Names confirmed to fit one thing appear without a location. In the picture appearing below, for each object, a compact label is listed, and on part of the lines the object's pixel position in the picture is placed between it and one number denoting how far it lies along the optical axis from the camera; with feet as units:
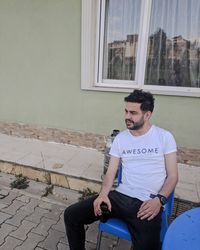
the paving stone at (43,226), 7.29
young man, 5.65
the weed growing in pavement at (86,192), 9.16
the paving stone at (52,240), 6.77
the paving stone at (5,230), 7.02
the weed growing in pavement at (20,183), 9.62
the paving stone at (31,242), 6.69
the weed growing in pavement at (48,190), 9.32
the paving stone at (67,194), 9.04
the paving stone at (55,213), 8.00
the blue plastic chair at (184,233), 3.73
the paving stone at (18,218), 7.62
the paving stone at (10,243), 6.66
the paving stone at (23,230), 7.09
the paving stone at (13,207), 8.19
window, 9.71
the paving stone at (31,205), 8.36
